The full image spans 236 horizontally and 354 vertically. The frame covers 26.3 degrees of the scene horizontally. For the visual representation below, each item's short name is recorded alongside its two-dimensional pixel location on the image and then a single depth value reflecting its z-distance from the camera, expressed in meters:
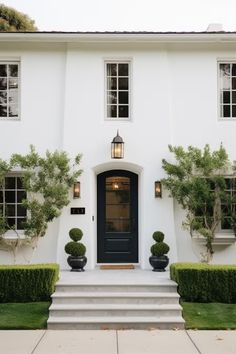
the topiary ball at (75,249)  11.93
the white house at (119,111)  12.67
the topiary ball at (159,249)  11.99
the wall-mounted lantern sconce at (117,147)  12.45
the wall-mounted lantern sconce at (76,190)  12.58
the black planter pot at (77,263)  11.95
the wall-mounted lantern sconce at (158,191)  12.62
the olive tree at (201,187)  12.09
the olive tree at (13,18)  26.06
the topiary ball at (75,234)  12.14
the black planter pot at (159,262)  11.99
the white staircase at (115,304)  9.08
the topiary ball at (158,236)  12.19
